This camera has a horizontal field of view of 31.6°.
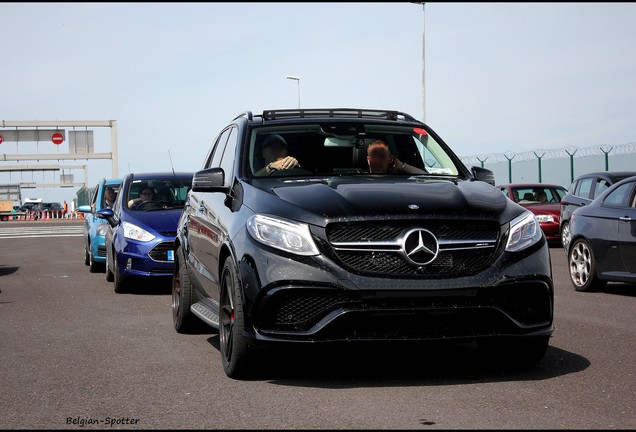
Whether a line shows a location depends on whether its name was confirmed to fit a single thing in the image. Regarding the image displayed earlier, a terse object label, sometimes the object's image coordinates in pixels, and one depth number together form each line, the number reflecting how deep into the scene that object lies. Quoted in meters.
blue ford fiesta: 14.41
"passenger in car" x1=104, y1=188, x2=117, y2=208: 19.92
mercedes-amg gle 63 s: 6.59
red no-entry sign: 67.44
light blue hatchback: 18.42
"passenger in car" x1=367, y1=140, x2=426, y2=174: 8.19
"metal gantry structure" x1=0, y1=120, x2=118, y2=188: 66.94
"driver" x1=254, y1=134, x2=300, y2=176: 8.02
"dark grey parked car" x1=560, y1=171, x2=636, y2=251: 20.97
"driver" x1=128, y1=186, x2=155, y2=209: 15.57
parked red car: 26.14
